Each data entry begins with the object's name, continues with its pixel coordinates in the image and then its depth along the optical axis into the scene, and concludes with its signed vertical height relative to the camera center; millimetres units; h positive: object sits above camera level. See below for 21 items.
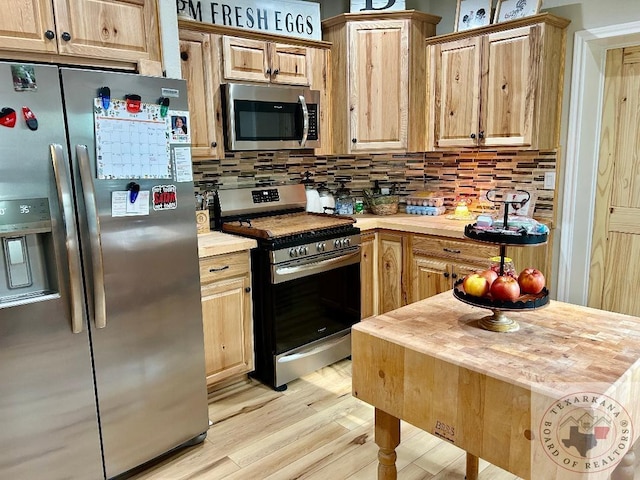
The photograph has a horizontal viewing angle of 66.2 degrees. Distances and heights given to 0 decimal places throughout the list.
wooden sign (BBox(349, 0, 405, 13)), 3471 +1015
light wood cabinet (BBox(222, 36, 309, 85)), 2992 +575
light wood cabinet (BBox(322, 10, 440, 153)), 3406 +500
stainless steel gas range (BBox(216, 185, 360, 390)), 2889 -806
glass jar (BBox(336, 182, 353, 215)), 3840 -422
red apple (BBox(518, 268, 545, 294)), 1560 -421
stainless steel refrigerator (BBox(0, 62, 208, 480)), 1767 -482
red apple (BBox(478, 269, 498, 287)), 1566 -403
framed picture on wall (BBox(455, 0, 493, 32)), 3242 +890
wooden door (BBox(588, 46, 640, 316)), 3045 -312
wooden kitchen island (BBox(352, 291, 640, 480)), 1219 -636
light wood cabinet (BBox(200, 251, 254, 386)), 2723 -915
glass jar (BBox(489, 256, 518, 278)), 1606 -400
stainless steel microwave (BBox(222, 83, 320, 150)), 3006 +228
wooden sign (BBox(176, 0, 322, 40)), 2971 +872
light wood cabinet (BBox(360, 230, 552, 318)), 3139 -761
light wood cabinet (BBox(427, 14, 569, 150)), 3004 +415
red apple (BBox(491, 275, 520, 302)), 1489 -425
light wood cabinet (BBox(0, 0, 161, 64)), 1907 +522
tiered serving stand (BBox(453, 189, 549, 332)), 1483 -458
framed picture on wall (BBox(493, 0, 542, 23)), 3014 +859
